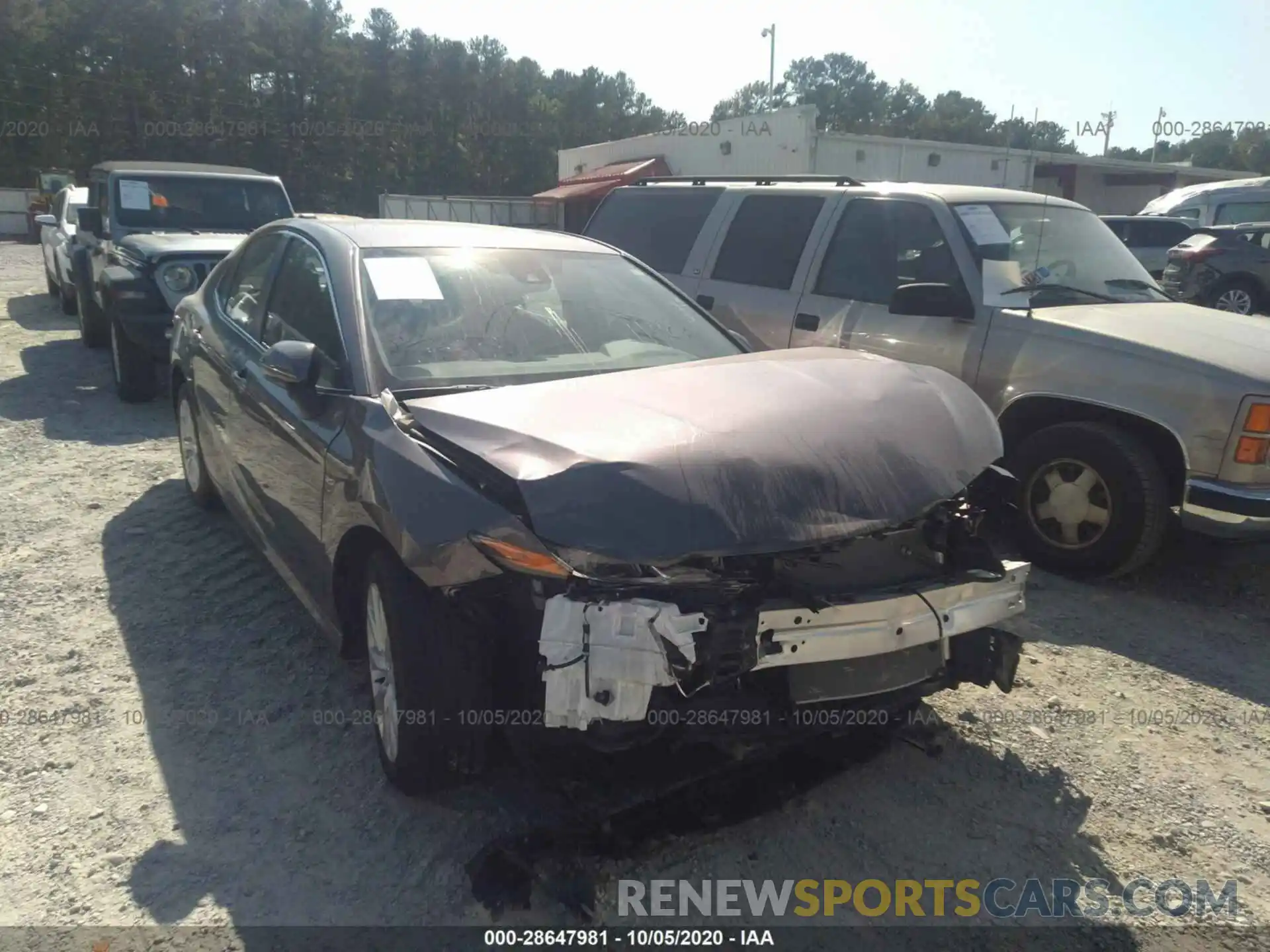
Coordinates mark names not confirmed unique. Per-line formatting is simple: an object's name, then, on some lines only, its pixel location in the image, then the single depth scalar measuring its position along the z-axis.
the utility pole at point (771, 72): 42.62
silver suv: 4.34
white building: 22.88
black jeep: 7.68
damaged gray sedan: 2.32
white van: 16.27
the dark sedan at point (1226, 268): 13.88
